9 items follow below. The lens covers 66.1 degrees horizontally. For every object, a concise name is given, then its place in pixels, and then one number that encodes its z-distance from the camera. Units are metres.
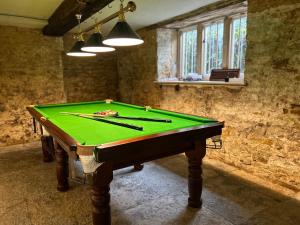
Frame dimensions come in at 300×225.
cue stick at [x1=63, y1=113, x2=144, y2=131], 2.12
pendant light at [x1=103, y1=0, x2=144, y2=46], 1.99
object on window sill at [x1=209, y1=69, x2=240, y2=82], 3.54
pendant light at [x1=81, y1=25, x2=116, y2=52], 2.53
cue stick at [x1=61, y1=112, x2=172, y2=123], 2.40
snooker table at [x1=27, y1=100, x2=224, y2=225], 1.67
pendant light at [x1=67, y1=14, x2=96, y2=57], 2.87
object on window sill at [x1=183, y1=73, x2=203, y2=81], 4.26
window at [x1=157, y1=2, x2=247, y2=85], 3.75
